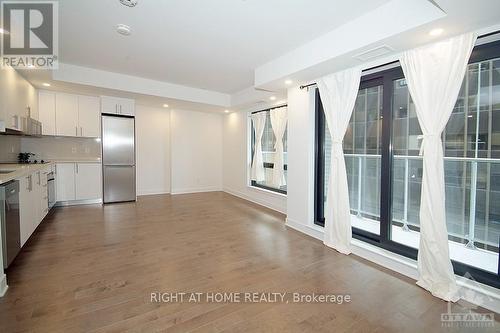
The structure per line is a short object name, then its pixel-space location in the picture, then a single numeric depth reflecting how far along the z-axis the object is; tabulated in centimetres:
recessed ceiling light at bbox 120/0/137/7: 235
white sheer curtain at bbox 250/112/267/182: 584
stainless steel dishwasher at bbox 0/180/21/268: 226
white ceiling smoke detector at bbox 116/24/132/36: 283
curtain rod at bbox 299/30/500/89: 204
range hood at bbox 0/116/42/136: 351
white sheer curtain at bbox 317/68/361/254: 308
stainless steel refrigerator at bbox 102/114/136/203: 548
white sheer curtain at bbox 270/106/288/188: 507
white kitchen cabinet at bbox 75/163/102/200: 523
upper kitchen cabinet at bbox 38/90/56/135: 492
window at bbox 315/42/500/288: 231
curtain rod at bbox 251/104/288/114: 510
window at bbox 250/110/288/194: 569
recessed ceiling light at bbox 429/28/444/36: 210
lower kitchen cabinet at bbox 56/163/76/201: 505
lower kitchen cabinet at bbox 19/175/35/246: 277
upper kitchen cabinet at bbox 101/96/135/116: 541
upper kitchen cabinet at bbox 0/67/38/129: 319
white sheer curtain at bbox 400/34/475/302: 215
